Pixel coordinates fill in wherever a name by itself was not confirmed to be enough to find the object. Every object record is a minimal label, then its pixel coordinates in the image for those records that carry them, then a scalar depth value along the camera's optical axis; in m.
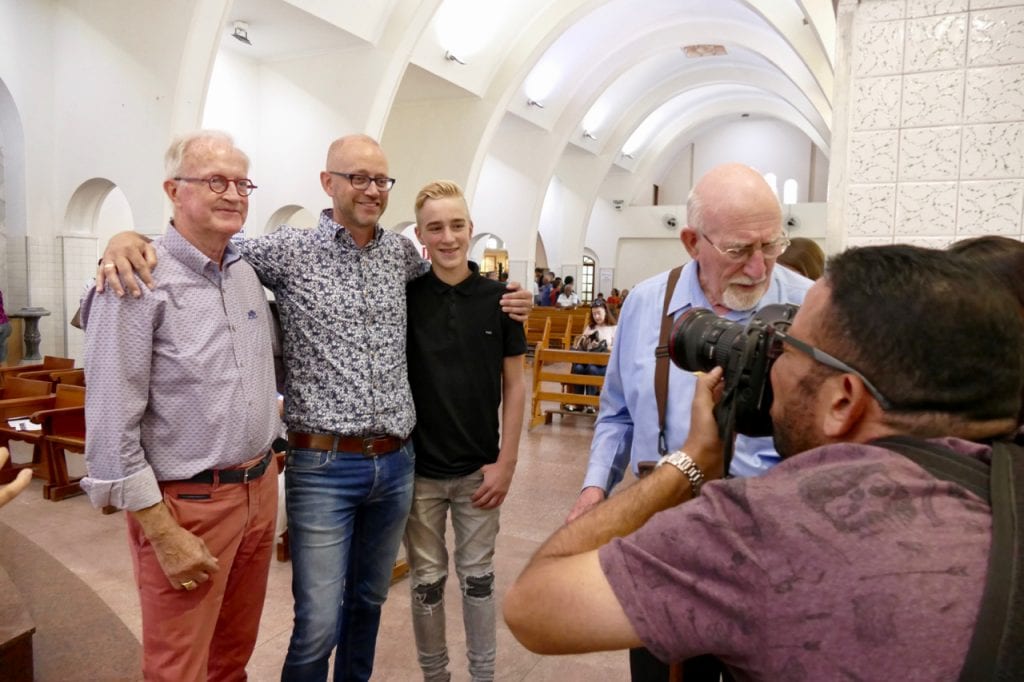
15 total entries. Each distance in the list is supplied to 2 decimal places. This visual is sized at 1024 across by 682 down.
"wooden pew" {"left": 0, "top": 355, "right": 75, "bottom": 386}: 6.47
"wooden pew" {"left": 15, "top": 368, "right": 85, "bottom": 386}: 5.69
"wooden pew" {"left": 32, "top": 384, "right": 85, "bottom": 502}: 4.47
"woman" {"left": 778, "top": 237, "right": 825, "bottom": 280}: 3.00
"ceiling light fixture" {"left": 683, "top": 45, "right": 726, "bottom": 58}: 16.56
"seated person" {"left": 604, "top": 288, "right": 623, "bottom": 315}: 13.77
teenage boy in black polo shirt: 2.15
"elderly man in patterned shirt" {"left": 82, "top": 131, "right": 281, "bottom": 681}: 1.55
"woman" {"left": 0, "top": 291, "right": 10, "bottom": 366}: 6.75
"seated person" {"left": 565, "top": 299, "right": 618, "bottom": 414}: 7.57
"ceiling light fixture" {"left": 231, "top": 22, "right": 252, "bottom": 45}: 8.69
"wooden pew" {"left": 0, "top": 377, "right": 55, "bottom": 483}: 4.66
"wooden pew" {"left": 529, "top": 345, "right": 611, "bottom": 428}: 6.76
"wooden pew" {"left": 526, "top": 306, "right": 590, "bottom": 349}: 11.30
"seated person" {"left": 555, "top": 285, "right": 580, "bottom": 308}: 14.63
